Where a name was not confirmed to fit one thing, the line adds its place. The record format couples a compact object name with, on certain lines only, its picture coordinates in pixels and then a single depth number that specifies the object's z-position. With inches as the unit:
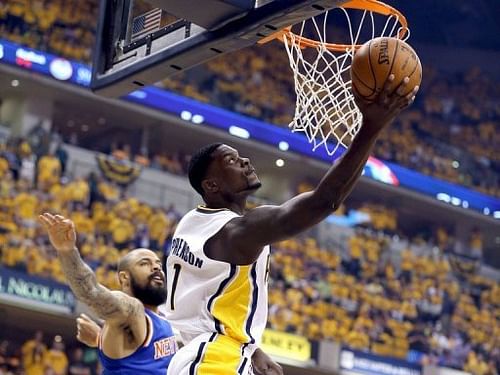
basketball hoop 197.0
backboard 155.3
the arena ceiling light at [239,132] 710.5
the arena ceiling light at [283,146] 737.6
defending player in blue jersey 162.1
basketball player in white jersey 137.6
